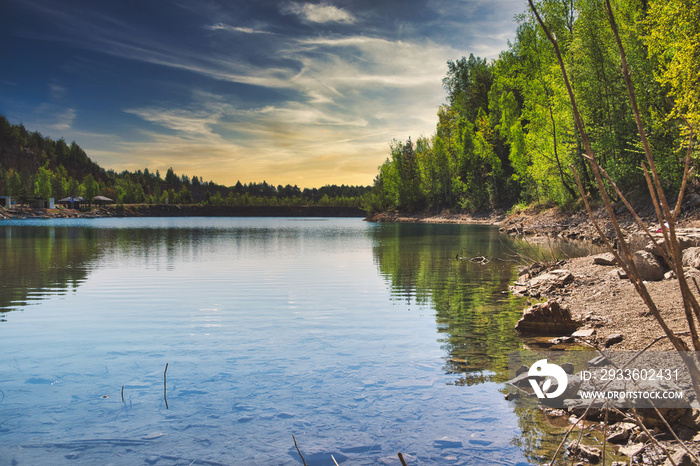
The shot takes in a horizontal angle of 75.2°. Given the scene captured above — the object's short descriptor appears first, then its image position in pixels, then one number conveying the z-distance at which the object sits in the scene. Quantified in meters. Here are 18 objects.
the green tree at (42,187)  153.75
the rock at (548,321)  11.39
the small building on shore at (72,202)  169.19
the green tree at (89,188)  178.88
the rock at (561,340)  10.36
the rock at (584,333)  10.17
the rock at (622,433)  5.91
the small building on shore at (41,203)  155.62
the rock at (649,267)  13.59
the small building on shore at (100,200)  177.60
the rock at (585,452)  5.48
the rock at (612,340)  9.41
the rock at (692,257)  12.77
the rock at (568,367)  8.05
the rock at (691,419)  5.49
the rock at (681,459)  4.68
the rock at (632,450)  5.49
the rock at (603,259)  17.33
